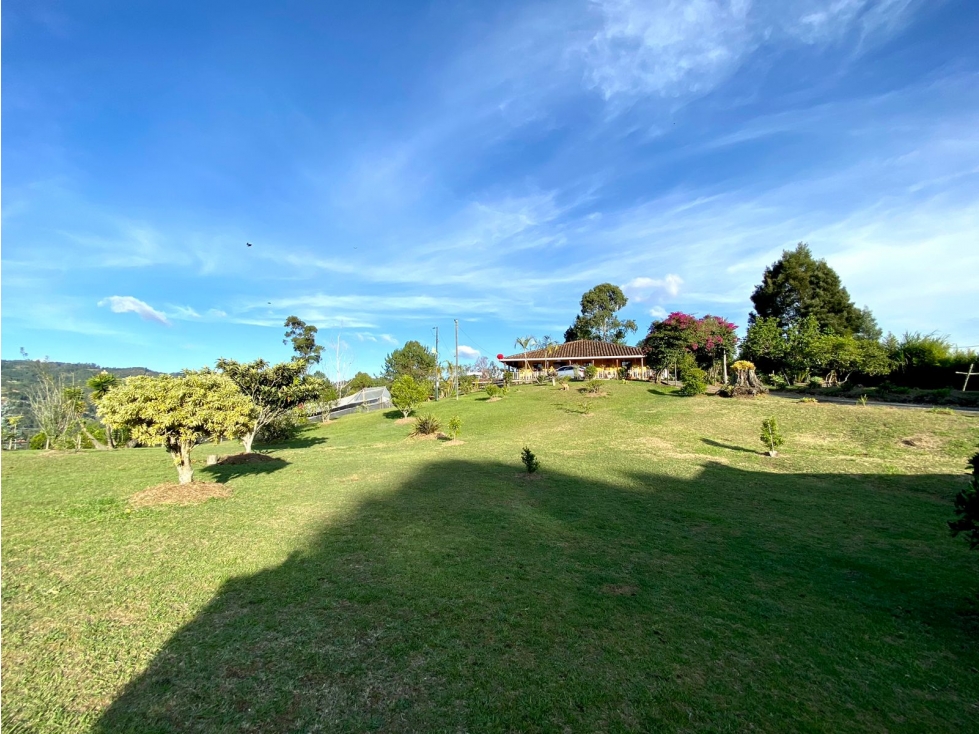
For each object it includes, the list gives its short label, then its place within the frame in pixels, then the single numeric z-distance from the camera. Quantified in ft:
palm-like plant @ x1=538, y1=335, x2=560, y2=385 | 146.82
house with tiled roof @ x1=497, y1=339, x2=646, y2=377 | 139.23
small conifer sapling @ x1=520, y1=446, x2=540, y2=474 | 39.78
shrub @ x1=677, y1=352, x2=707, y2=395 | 85.66
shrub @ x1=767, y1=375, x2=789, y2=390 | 95.55
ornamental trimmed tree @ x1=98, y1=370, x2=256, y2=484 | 27.58
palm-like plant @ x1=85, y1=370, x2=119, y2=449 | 61.21
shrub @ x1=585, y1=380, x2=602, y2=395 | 96.78
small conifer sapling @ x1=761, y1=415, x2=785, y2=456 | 47.34
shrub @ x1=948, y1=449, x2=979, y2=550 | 14.65
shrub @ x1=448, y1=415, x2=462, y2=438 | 61.72
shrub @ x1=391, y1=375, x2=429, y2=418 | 90.74
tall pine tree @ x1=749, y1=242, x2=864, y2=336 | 137.08
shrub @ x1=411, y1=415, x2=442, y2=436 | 67.26
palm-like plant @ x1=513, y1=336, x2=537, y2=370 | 153.07
